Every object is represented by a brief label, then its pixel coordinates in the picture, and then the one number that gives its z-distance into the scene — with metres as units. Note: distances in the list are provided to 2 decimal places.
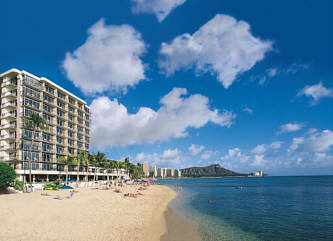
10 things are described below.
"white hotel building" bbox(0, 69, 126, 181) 57.66
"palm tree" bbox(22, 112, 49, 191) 50.12
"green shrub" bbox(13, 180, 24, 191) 41.17
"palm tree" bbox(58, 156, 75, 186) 63.99
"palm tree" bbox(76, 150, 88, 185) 67.99
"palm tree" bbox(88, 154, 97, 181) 78.88
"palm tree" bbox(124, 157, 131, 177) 131.19
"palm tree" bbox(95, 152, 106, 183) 81.75
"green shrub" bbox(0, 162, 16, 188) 37.69
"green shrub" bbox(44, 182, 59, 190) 45.47
